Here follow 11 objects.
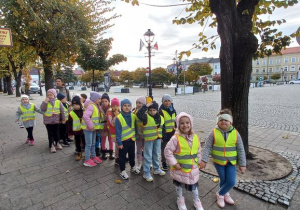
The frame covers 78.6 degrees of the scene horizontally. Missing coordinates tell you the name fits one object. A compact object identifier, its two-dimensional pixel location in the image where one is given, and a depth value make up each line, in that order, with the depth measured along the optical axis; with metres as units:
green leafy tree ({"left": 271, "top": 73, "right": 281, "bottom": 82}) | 64.41
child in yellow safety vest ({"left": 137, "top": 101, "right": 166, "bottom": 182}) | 3.18
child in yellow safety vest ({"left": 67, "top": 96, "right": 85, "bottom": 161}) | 4.12
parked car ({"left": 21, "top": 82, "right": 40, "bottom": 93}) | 27.20
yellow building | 72.69
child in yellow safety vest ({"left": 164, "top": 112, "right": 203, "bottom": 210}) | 2.43
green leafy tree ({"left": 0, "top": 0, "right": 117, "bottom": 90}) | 6.92
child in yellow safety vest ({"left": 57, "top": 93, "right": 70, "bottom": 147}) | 5.10
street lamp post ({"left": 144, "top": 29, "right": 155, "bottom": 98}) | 11.80
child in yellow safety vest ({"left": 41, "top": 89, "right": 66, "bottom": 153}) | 4.56
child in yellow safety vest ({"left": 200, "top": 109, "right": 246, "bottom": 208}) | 2.51
